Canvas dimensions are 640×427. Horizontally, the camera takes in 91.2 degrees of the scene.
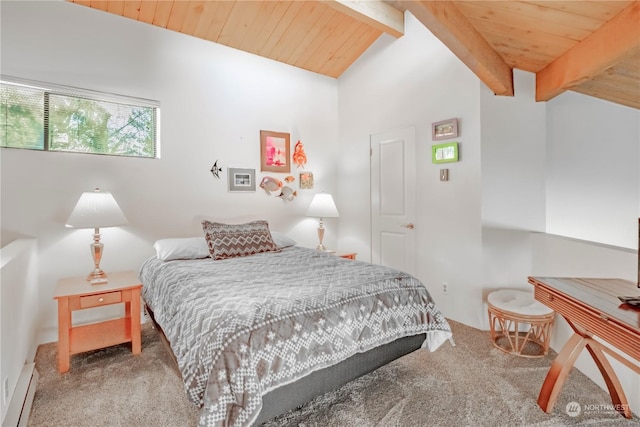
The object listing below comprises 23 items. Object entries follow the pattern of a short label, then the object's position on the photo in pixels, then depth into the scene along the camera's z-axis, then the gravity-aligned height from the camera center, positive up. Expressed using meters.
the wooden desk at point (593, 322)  1.19 -0.47
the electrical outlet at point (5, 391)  1.49 -0.86
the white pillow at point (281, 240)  3.29 -0.29
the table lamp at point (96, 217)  2.40 -0.02
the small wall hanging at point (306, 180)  4.10 +0.43
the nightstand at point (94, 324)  2.13 -0.75
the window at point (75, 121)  2.53 +0.83
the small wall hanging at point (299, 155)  3.99 +0.74
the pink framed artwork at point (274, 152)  3.77 +0.75
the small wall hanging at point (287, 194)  3.91 +0.24
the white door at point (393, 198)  3.49 +0.16
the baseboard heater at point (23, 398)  1.59 -1.03
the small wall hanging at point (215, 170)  3.42 +0.47
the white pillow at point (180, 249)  2.71 -0.31
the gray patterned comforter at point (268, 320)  1.31 -0.56
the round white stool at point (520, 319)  2.28 -0.80
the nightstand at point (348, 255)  3.69 -0.51
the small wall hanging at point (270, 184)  3.77 +0.35
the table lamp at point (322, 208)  3.83 +0.05
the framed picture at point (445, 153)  2.99 +0.58
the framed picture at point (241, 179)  3.55 +0.39
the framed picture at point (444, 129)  2.99 +0.81
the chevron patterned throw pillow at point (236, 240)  2.81 -0.25
